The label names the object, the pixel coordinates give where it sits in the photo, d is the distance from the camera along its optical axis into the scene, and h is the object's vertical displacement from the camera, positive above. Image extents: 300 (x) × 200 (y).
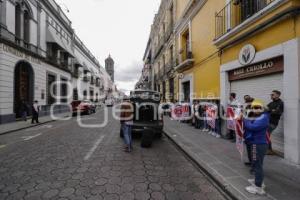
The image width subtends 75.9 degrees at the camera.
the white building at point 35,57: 13.38 +4.22
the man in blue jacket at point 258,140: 3.28 -0.68
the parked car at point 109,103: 44.75 -0.43
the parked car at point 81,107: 20.71 -0.62
